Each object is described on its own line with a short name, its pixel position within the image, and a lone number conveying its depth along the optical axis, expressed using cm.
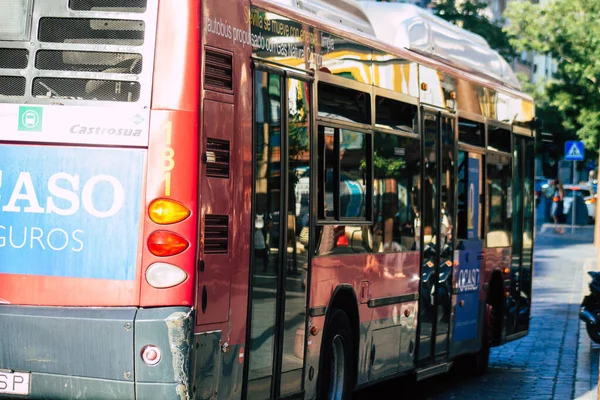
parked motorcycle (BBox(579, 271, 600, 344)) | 1588
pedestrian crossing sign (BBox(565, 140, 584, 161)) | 3666
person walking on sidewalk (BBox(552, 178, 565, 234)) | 5245
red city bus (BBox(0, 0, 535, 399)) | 708
